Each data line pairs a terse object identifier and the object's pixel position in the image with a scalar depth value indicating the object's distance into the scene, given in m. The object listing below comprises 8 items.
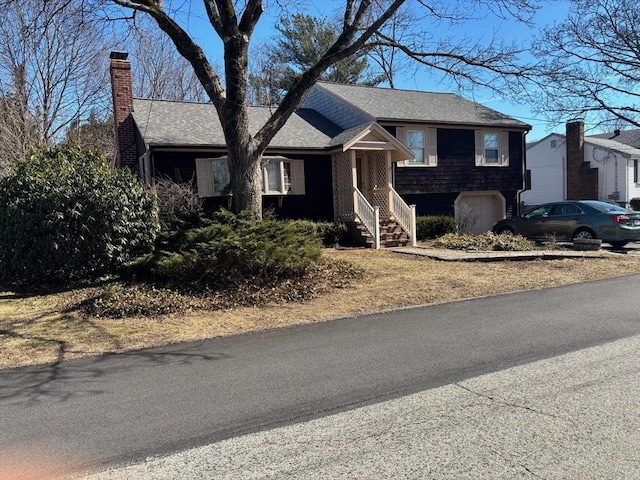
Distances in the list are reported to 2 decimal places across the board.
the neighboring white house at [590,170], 34.19
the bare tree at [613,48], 23.31
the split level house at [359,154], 16.42
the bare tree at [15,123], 21.22
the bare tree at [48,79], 22.50
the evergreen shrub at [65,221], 9.30
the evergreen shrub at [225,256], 8.73
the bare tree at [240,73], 9.98
